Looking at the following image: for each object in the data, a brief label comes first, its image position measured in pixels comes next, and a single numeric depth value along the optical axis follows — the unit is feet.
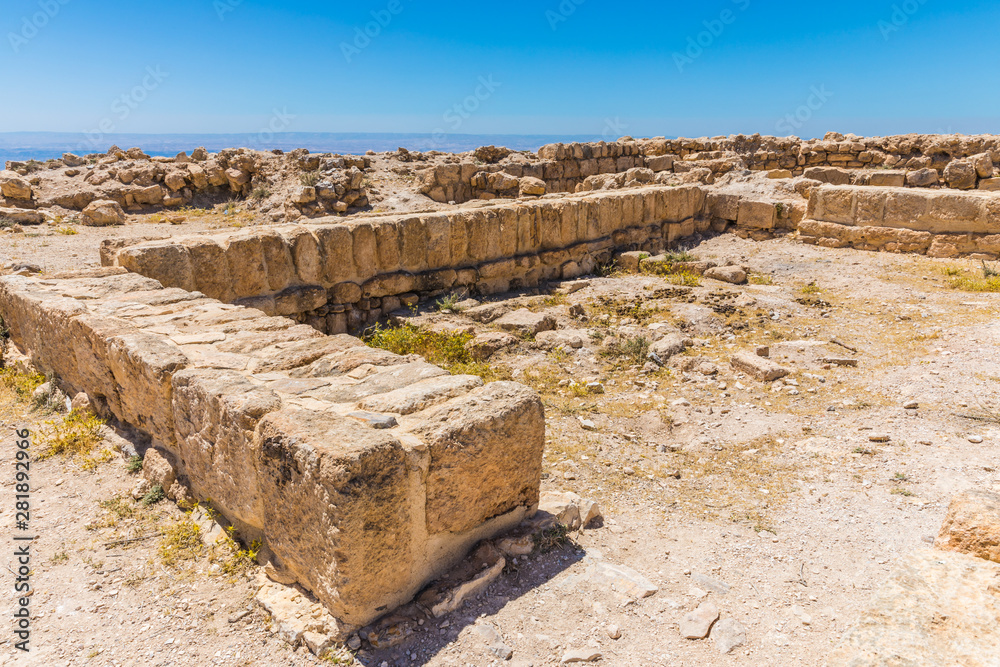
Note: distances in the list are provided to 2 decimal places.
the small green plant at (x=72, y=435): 12.32
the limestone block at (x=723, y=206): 35.47
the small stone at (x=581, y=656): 7.37
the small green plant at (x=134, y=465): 11.43
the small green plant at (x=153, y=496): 10.50
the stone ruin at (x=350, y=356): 7.74
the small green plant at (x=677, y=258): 29.32
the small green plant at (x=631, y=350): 18.95
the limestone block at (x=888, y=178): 44.65
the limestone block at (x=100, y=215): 41.04
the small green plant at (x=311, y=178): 46.44
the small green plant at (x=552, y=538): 9.52
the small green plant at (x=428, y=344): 18.62
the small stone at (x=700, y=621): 7.75
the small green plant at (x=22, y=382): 14.98
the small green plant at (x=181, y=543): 9.21
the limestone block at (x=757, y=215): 34.06
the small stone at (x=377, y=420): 8.43
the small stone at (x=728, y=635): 7.56
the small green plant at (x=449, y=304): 22.41
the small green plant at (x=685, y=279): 26.89
